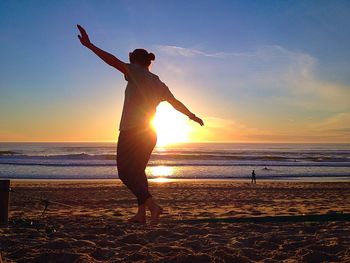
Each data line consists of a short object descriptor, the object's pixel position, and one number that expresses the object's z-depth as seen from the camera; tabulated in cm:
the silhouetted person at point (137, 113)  342
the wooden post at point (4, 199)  496
